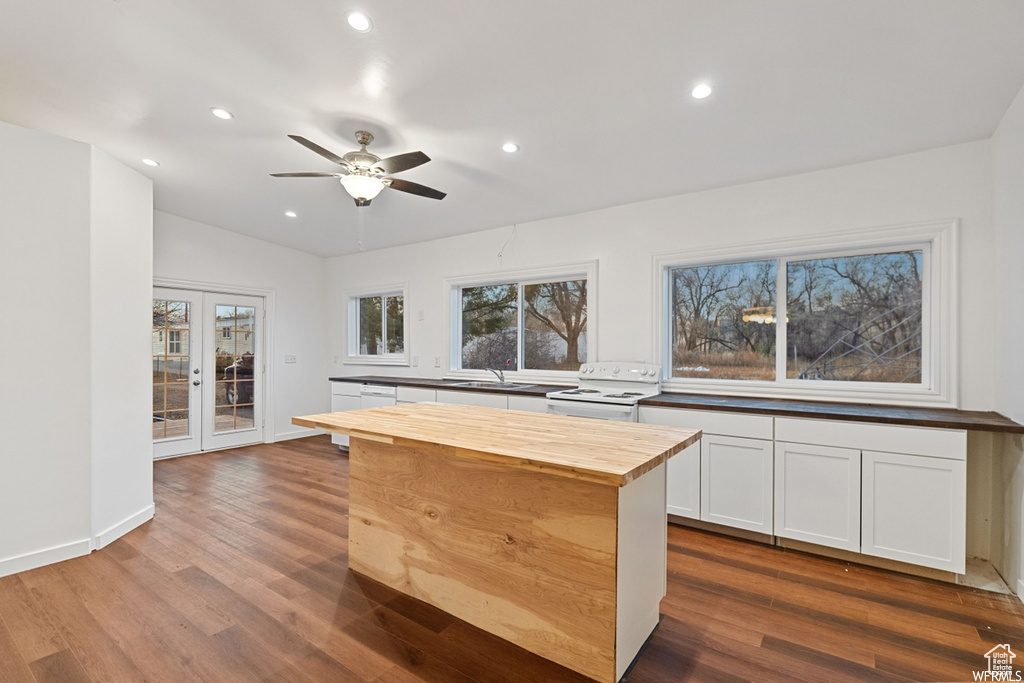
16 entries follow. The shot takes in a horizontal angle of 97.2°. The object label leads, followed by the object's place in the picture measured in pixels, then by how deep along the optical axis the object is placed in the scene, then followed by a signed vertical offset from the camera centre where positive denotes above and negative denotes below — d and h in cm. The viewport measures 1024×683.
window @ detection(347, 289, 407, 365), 584 +15
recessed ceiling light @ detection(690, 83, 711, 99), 230 +129
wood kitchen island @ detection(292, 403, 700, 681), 164 -78
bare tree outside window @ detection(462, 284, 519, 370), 484 +14
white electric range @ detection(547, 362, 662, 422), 322 -42
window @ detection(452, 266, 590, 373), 439 +16
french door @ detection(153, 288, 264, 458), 497 -38
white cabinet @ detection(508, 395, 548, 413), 376 -55
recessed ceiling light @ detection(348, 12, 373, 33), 201 +144
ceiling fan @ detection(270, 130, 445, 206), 259 +102
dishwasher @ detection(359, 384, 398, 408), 499 -64
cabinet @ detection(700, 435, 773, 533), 282 -92
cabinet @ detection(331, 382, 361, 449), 543 -72
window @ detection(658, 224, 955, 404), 282 +15
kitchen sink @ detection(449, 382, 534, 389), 425 -45
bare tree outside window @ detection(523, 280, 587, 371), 435 +14
